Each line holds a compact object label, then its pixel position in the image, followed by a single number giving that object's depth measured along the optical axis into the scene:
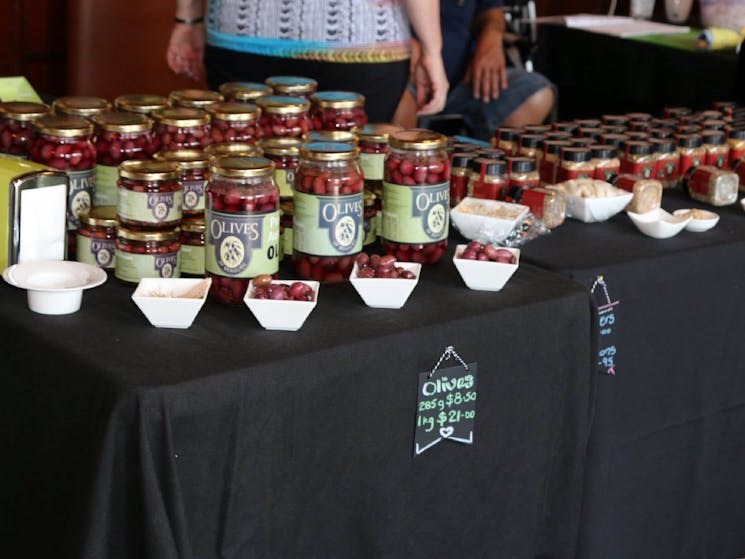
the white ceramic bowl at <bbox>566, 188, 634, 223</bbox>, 1.92
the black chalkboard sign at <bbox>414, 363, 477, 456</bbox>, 1.43
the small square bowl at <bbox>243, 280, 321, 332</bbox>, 1.35
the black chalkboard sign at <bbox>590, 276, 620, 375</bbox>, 1.69
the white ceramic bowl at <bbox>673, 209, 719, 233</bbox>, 1.90
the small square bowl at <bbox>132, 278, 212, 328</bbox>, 1.34
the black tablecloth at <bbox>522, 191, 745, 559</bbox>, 1.75
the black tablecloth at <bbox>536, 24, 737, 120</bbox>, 3.62
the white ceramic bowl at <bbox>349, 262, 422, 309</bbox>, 1.45
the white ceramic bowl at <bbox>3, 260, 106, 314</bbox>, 1.37
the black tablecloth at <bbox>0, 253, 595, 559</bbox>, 1.21
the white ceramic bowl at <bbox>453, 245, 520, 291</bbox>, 1.54
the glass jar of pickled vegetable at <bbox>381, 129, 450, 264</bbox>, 1.58
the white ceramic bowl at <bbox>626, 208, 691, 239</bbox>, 1.85
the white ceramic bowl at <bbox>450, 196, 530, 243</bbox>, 1.76
